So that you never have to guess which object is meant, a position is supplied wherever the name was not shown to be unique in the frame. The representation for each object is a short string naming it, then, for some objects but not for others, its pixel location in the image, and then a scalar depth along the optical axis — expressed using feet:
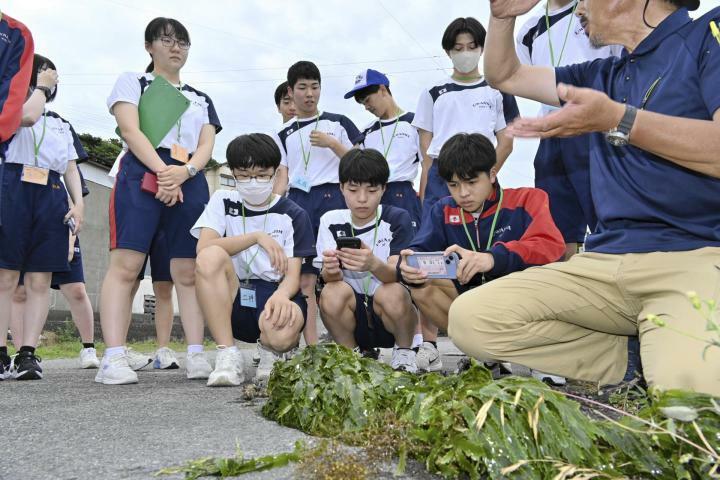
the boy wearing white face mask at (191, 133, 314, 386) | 12.20
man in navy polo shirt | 6.66
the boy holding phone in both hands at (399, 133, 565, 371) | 10.32
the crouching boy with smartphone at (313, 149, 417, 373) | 12.98
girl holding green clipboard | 12.84
